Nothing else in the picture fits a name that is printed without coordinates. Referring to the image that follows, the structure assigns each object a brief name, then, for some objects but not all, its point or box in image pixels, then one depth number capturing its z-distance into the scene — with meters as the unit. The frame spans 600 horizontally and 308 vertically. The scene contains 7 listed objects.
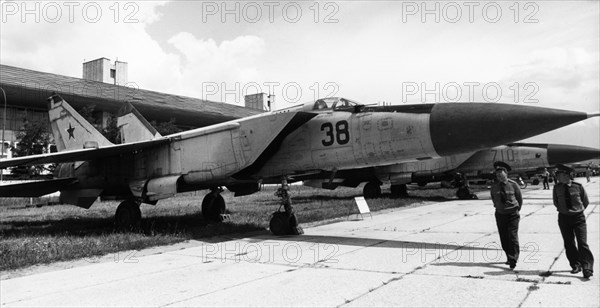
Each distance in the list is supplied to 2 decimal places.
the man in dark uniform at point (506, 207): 6.11
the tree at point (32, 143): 30.33
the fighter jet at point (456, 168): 20.89
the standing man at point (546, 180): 34.75
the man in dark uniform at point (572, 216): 5.49
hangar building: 33.91
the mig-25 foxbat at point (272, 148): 6.84
